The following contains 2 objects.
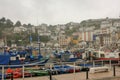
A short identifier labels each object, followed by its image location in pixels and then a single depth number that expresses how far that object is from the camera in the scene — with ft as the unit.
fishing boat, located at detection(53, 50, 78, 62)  111.88
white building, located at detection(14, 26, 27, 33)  489.87
